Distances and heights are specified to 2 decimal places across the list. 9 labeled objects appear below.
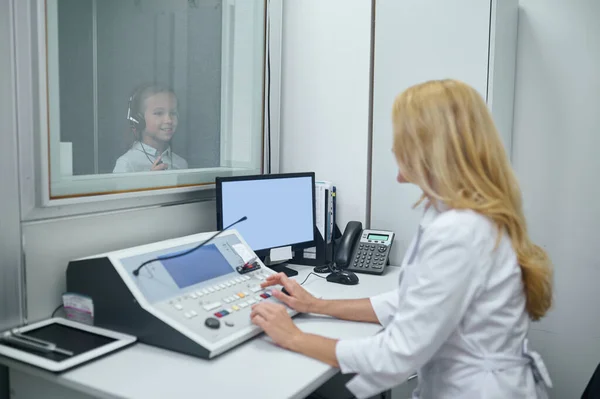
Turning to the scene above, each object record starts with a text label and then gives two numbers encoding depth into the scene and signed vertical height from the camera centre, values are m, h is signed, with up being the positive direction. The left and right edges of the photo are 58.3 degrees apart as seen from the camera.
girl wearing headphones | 1.79 +0.06
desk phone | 2.06 -0.38
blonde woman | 1.09 -0.25
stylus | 1.20 -0.46
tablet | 1.16 -0.46
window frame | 1.29 +0.06
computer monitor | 1.83 -0.22
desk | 1.06 -0.48
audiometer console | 1.25 -0.38
